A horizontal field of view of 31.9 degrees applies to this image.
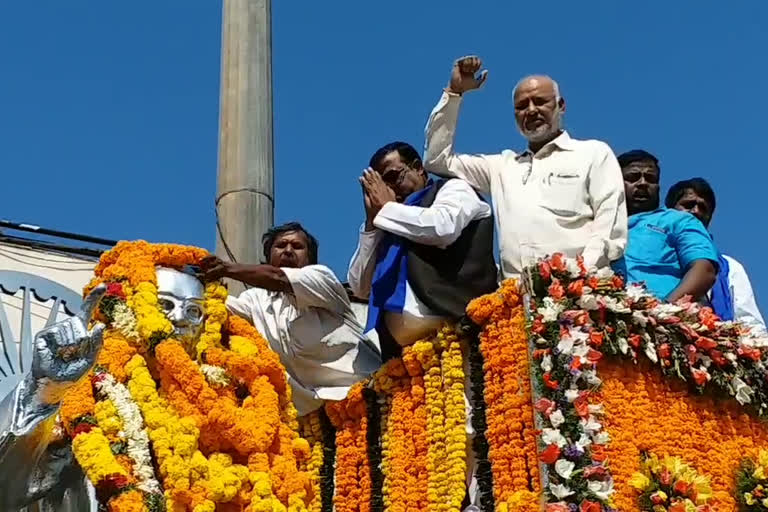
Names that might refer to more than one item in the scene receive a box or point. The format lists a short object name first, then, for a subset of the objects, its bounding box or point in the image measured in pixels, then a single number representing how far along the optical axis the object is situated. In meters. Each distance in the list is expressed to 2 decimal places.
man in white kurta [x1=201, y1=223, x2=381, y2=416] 8.03
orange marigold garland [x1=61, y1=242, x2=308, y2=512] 6.71
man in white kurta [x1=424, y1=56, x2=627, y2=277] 7.34
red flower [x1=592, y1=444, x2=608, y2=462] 6.55
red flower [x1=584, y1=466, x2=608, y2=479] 6.46
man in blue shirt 7.62
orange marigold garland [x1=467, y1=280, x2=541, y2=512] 6.70
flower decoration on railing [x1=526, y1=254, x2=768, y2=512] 6.50
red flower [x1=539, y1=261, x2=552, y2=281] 6.90
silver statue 6.63
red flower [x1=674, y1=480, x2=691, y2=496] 6.62
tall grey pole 10.36
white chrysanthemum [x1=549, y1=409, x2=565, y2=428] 6.56
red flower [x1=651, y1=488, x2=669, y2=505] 6.51
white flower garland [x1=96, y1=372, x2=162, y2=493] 6.70
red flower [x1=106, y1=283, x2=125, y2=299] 7.31
